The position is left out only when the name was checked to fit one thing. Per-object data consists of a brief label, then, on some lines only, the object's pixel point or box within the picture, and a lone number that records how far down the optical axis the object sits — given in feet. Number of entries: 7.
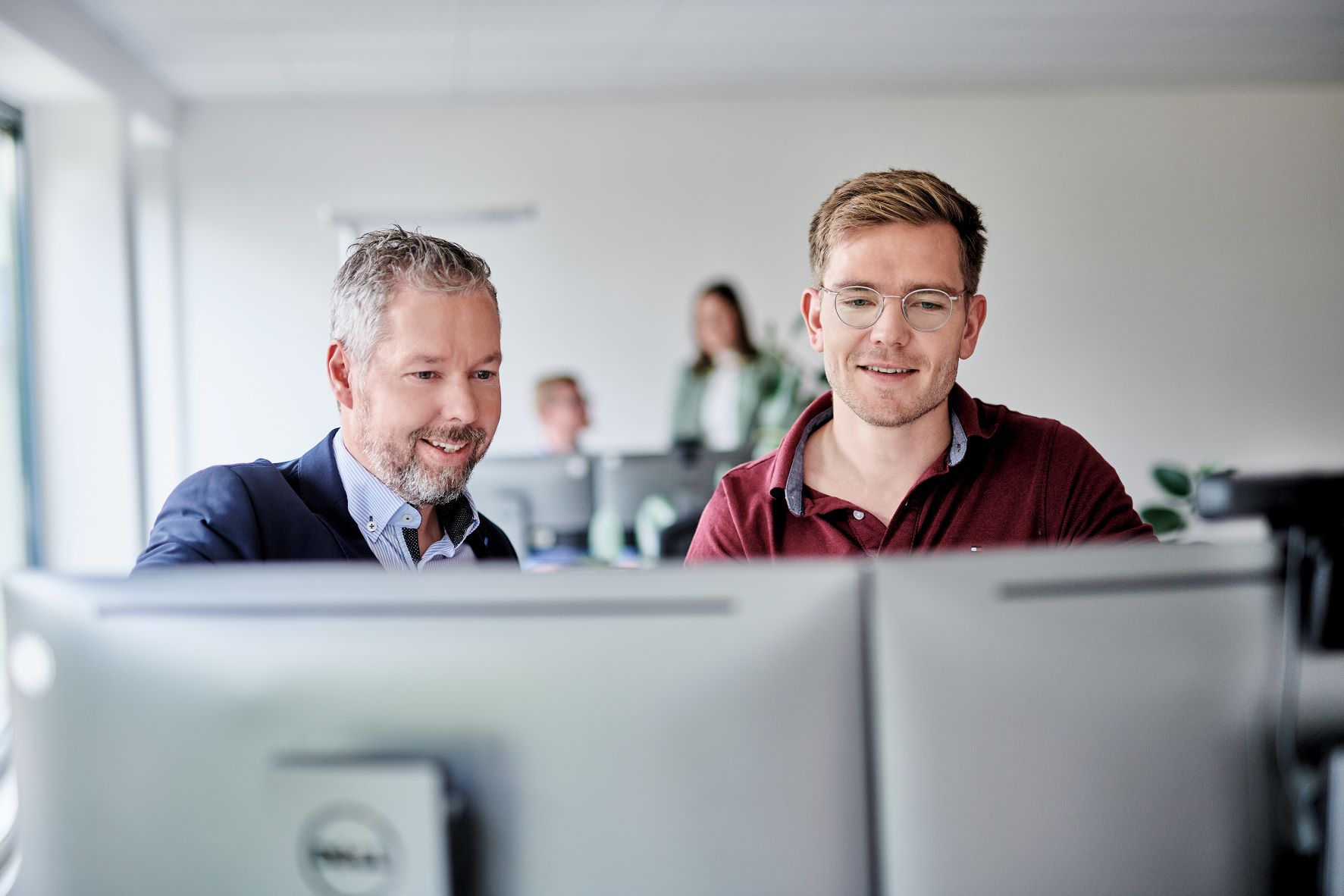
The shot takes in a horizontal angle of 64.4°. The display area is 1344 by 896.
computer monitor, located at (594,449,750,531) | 10.24
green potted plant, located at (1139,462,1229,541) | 10.35
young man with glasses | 4.53
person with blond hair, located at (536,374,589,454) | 15.85
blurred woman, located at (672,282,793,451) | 17.31
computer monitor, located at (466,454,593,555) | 10.32
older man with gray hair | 4.17
